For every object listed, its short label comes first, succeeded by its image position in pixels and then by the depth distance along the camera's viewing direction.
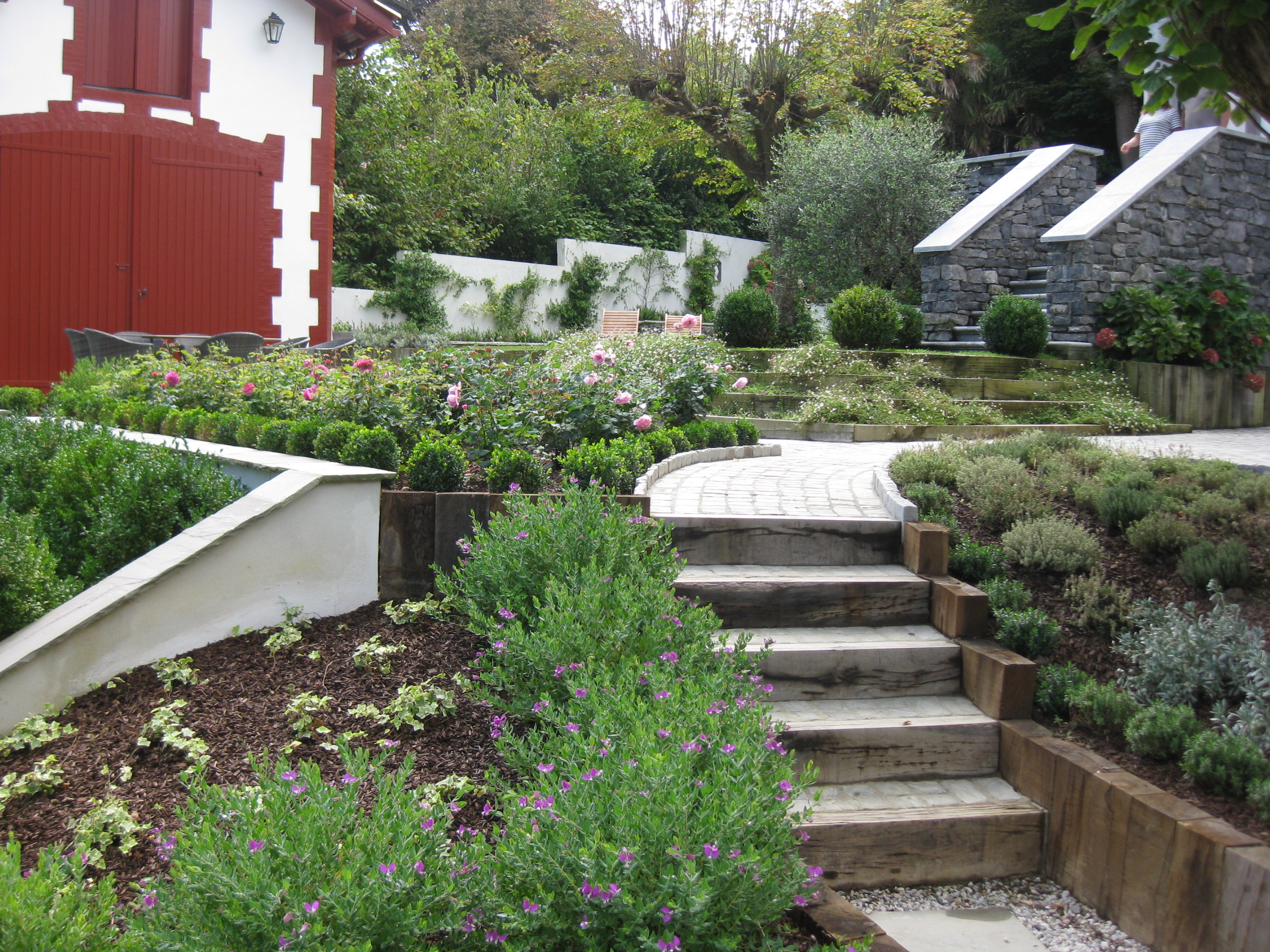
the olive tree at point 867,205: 13.04
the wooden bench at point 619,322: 16.31
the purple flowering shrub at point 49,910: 1.56
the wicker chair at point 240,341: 8.03
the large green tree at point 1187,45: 3.01
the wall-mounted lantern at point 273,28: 9.91
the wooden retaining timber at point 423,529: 3.79
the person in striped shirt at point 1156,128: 11.98
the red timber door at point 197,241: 9.59
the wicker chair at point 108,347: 7.99
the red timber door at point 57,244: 9.01
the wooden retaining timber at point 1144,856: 2.42
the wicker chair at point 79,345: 8.37
